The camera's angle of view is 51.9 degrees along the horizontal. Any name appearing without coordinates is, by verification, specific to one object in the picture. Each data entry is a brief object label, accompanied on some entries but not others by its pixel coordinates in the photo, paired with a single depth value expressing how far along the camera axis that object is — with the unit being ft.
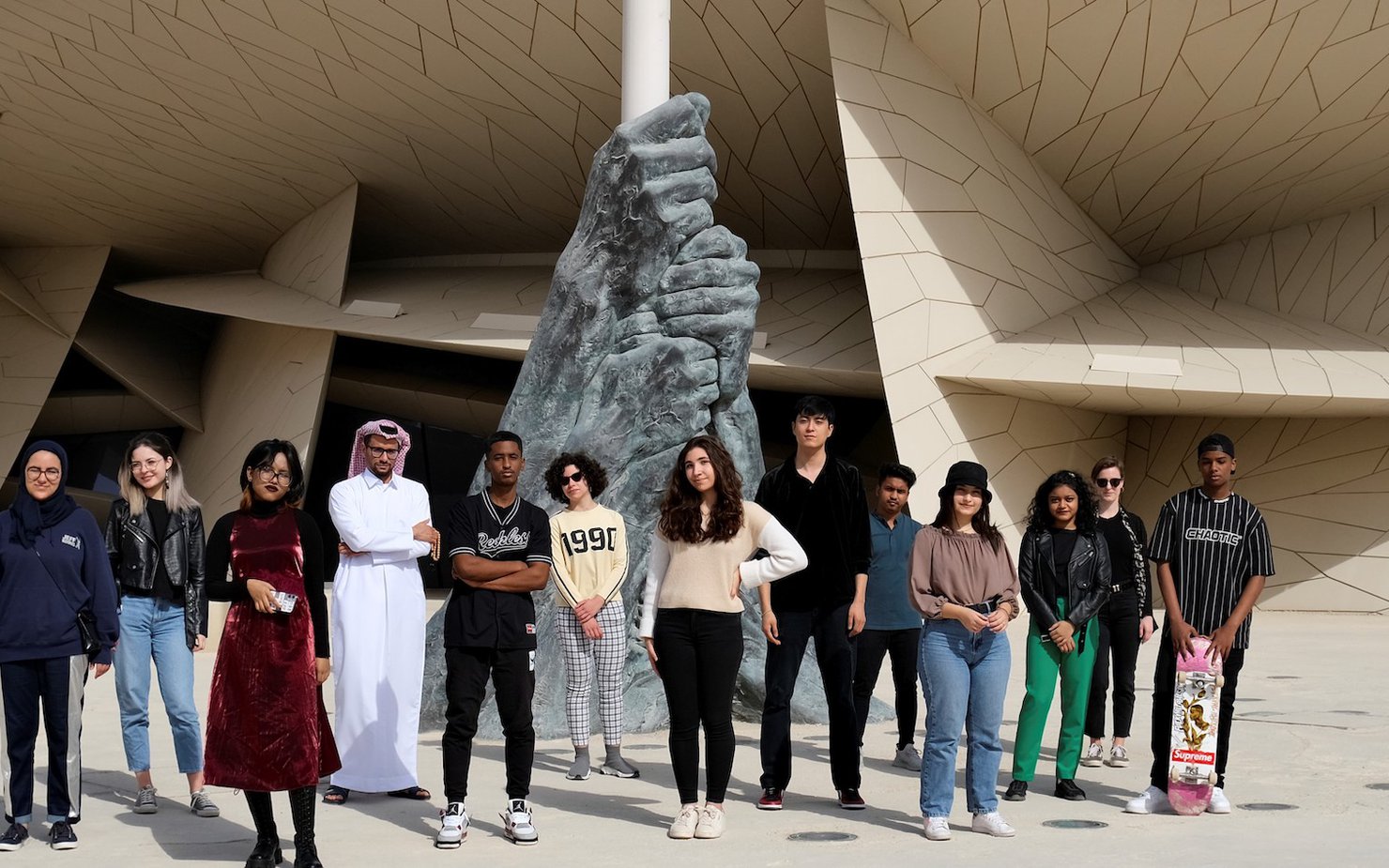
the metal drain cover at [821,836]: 16.72
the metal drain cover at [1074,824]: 17.53
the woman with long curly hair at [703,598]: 16.78
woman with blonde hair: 18.74
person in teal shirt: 22.09
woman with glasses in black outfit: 22.17
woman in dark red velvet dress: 14.97
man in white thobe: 18.93
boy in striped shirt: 18.24
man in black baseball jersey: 16.47
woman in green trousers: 19.57
